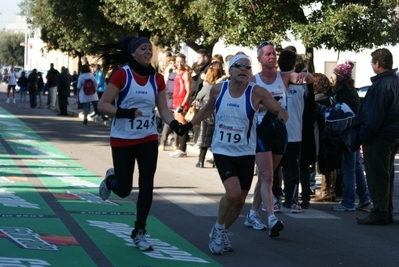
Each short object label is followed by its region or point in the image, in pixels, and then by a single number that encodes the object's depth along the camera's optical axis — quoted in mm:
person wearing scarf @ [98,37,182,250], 8266
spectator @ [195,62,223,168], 15453
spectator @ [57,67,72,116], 31016
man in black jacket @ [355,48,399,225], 10242
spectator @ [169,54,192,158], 17062
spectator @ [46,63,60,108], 35219
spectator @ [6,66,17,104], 39906
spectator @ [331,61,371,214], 11656
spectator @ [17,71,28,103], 39250
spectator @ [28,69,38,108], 35406
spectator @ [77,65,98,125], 26366
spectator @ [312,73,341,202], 11938
